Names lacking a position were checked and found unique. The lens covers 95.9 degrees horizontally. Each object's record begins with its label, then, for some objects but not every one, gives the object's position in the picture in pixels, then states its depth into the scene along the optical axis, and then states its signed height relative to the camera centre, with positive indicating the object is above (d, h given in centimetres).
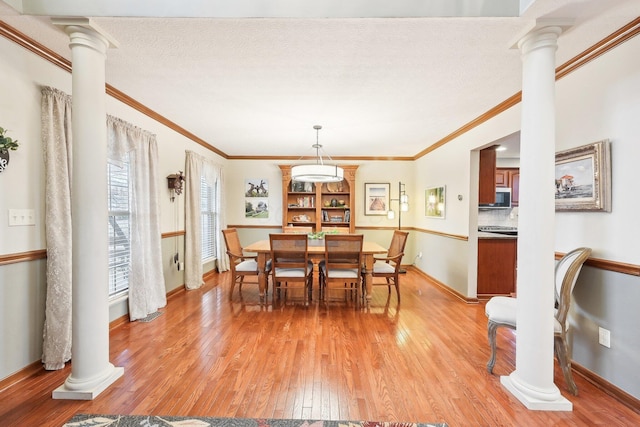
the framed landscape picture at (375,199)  634 +21
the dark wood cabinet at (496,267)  408 -83
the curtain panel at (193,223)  438 -22
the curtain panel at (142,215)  308 -7
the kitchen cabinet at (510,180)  555 +55
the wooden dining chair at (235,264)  390 -76
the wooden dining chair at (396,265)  386 -79
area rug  166 -124
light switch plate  199 -6
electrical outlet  197 -89
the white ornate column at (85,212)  189 -2
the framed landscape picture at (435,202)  479 +12
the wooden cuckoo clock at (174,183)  396 +35
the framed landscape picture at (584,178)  200 +23
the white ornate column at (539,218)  181 -6
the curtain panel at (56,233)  217 -19
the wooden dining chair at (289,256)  356 -63
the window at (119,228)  300 -21
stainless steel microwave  553 +24
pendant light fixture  411 +53
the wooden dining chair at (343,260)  349 -65
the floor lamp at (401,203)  597 +12
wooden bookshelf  617 +13
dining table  374 -65
